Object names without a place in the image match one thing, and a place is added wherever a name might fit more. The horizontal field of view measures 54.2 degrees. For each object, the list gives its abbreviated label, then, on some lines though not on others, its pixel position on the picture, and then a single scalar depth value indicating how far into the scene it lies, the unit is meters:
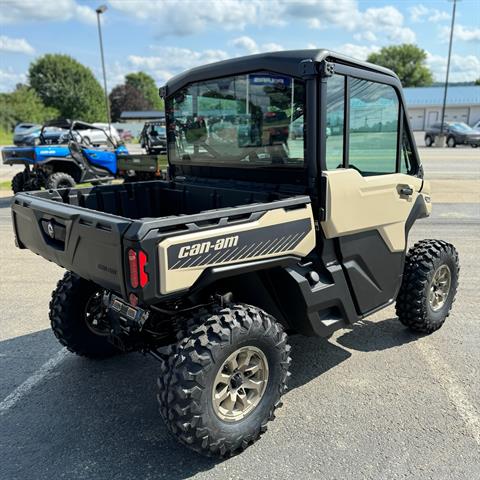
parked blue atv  11.98
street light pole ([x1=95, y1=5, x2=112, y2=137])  27.47
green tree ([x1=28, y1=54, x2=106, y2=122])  68.88
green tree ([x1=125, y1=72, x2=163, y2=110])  109.69
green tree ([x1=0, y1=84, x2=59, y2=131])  54.94
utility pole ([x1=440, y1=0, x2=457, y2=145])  31.77
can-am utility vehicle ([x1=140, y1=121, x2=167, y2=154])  16.38
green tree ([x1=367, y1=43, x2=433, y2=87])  89.19
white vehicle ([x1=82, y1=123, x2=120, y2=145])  24.52
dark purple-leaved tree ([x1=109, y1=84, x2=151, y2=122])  87.38
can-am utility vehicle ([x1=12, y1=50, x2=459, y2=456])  2.49
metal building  56.91
